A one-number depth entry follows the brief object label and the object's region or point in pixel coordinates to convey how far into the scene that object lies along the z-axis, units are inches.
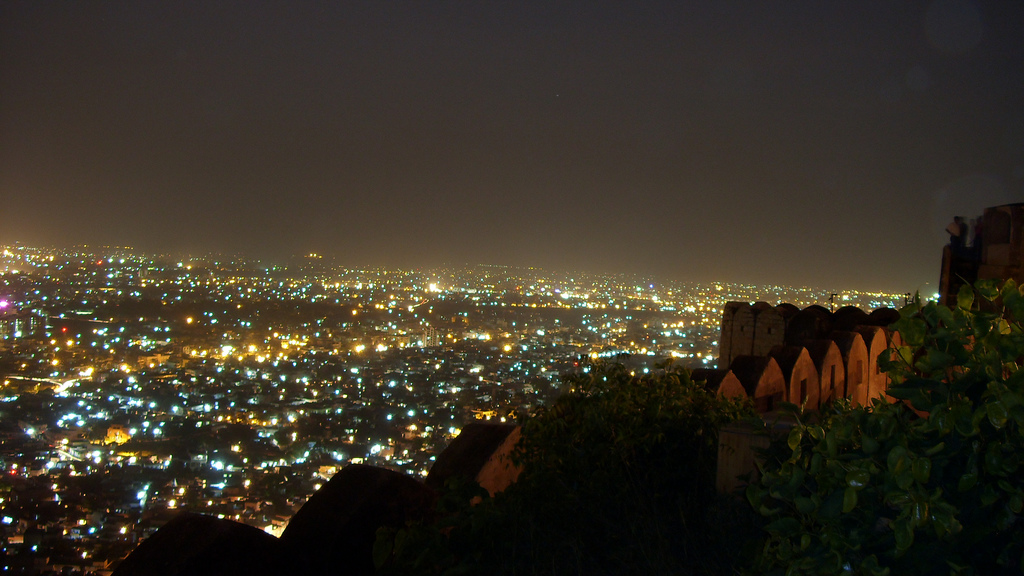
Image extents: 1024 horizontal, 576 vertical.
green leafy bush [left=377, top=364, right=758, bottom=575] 100.7
